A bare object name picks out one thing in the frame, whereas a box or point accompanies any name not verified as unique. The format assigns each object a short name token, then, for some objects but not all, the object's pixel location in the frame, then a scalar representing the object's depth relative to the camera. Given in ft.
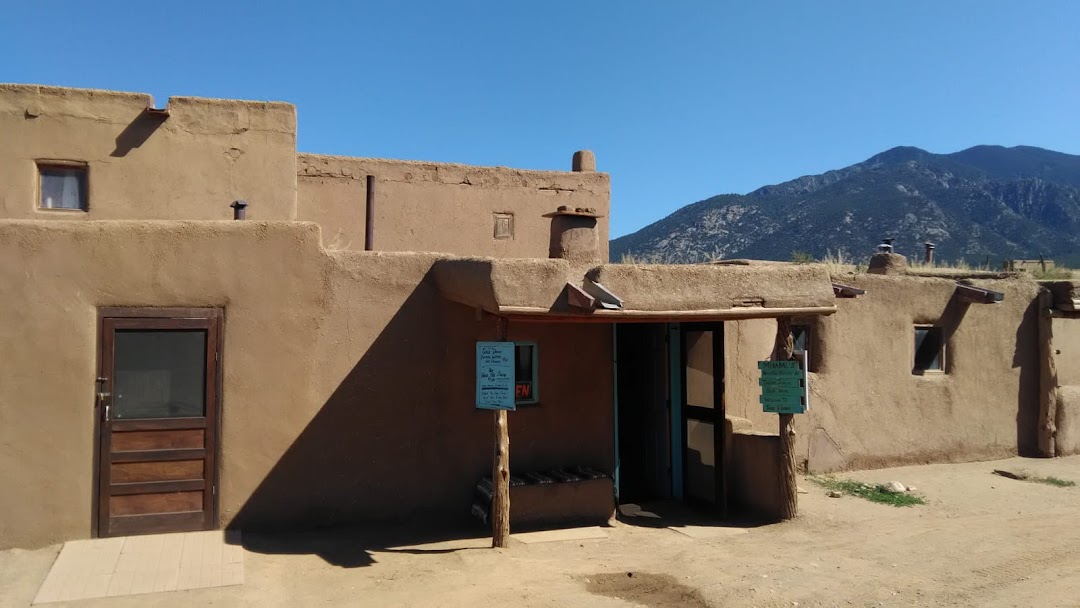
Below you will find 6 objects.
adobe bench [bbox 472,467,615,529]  26.17
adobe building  23.21
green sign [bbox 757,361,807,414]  27.99
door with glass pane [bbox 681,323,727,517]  29.94
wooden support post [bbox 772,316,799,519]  28.02
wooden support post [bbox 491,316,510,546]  24.00
